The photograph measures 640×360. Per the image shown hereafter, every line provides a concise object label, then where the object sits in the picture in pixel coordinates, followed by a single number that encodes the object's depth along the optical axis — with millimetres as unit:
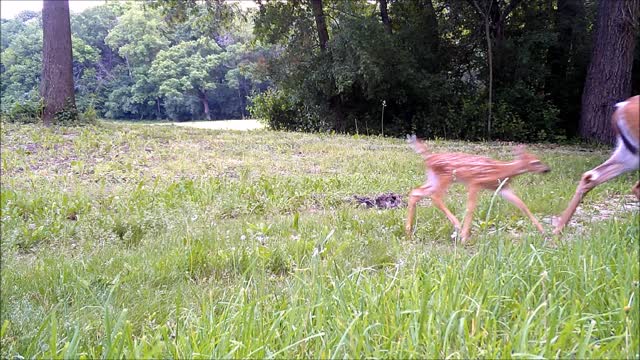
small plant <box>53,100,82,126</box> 9672
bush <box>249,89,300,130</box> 17520
